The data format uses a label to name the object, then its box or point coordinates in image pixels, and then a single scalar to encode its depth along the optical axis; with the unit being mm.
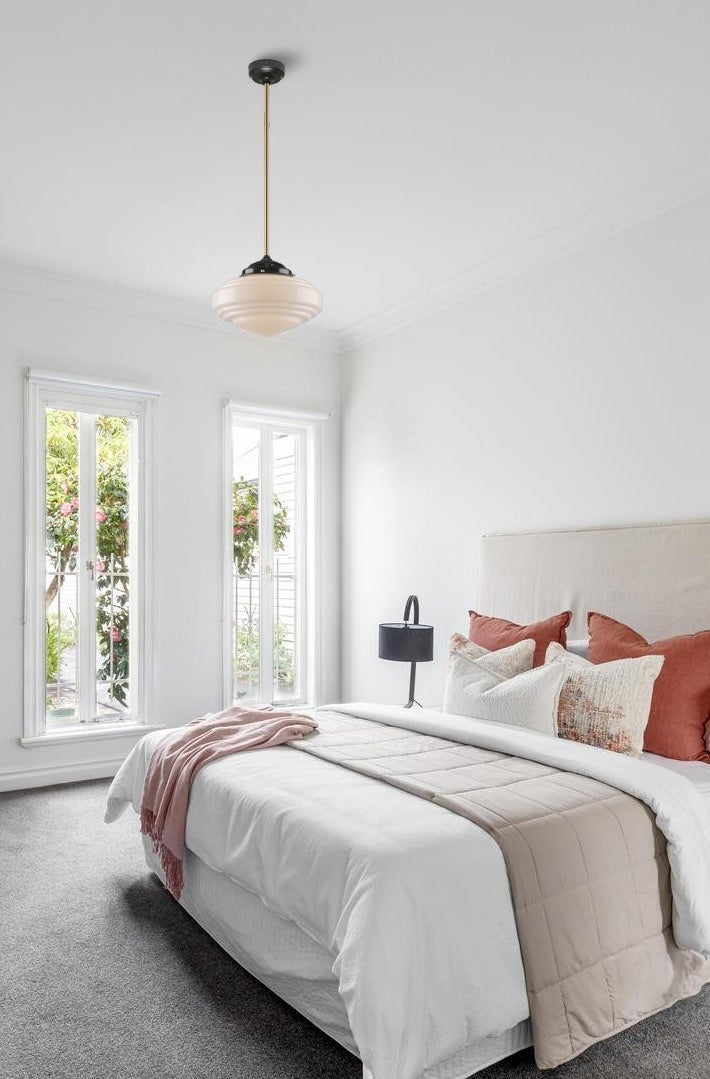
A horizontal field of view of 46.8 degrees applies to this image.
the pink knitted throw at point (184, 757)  2717
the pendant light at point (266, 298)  2736
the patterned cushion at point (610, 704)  2738
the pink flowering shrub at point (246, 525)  5211
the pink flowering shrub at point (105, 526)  4590
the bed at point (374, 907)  1777
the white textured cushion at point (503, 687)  2896
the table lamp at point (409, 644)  4363
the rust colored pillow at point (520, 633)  3475
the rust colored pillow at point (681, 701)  2770
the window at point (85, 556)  4461
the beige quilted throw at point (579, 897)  1965
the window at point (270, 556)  5199
